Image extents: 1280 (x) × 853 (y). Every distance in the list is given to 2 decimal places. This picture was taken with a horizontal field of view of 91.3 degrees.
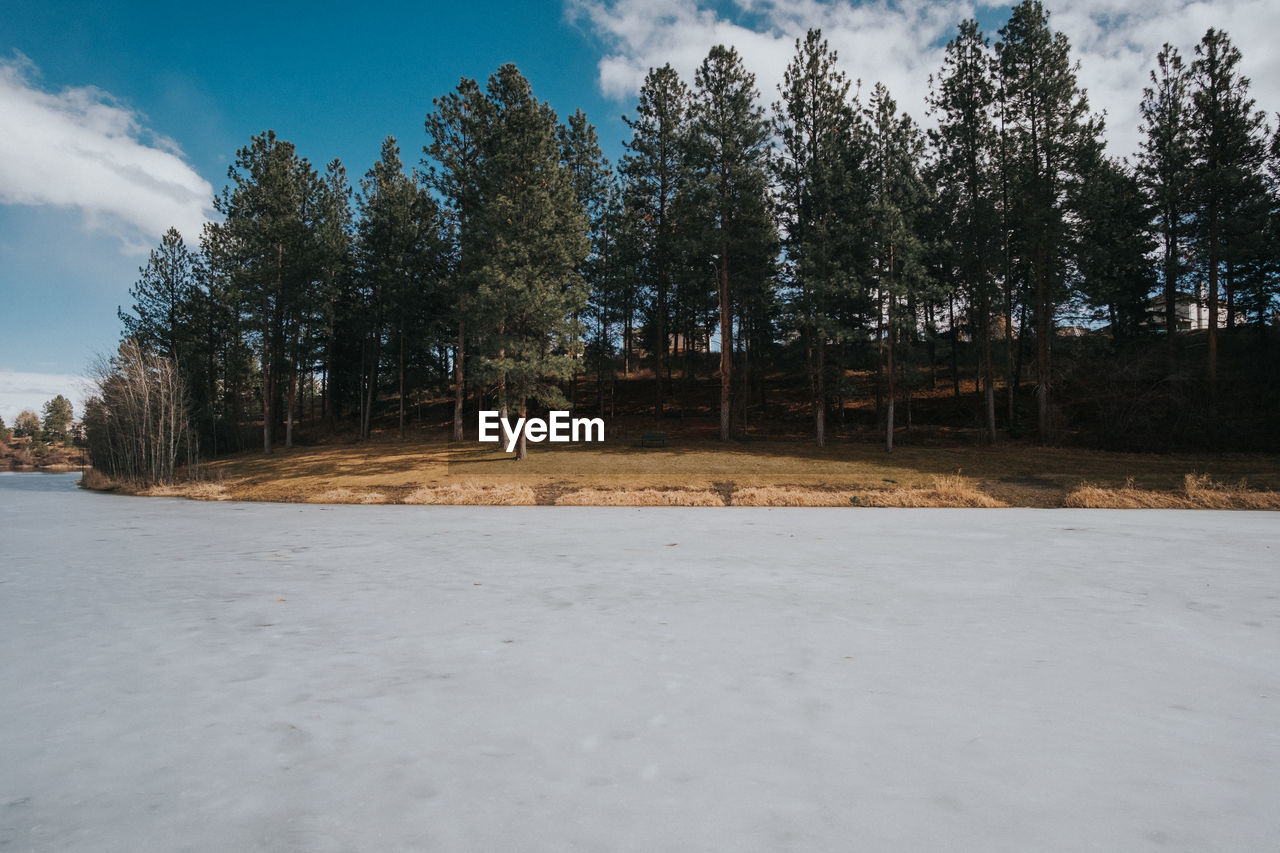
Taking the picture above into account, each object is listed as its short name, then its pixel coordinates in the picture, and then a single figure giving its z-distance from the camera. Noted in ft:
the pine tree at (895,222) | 76.07
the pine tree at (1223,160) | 76.69
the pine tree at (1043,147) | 77.51
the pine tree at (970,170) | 81.87
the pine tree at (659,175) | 93.40
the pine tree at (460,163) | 89.51
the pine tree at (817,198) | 80.89
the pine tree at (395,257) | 108.17
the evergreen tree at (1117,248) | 77.46
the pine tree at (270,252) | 103.60
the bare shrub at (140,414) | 79.61
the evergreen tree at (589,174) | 105.60
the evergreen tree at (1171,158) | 80.43
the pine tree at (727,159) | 84.74
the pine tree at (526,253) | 74.38
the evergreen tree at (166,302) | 121.70
